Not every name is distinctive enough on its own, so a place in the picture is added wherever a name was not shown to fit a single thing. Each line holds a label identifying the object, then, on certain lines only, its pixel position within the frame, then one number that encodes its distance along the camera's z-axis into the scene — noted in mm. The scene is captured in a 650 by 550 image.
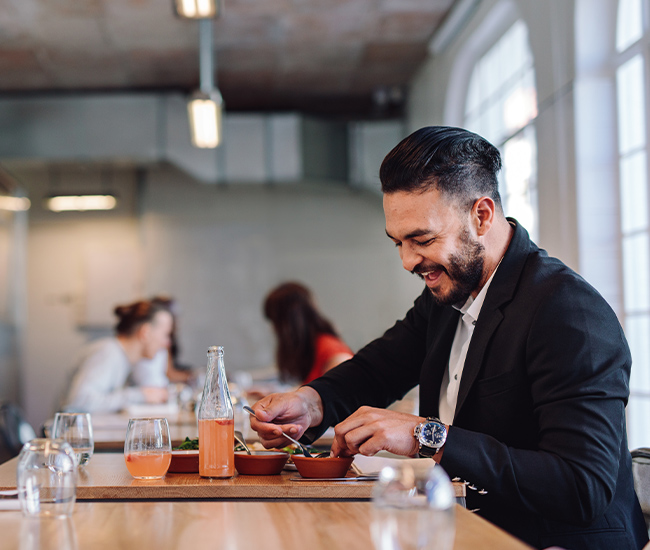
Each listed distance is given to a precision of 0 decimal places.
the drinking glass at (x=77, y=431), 1609
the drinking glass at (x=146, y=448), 1404
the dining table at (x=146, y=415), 2408
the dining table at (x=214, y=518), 1009
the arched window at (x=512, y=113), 4348
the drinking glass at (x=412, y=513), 747
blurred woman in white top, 3881
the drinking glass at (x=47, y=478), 1089
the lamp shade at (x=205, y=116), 4863
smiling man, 1355
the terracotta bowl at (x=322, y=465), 1436
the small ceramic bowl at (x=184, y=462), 1524
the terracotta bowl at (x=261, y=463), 1483
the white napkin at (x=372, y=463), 1528
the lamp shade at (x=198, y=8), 3904
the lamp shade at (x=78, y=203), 7500
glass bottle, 1435
